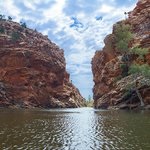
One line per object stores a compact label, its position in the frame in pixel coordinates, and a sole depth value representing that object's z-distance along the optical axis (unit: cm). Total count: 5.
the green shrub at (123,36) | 6368
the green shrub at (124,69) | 6380
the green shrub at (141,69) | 5279
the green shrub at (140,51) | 5794
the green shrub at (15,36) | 9225
